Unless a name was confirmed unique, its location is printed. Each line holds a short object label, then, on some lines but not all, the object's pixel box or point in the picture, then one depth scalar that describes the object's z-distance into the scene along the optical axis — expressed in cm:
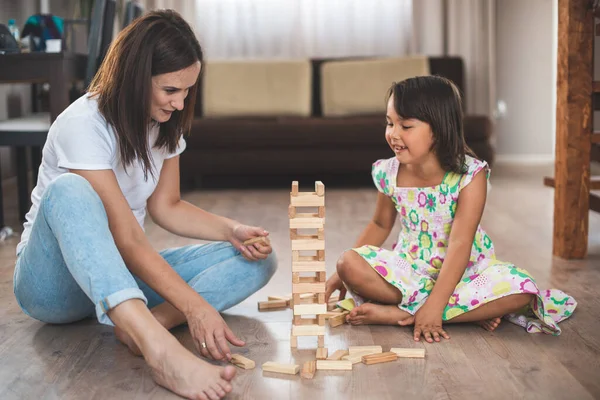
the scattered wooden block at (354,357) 159
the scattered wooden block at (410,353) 161
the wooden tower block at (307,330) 164
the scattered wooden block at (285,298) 202
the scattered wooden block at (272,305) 201
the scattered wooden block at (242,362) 157
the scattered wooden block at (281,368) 153
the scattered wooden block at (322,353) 161
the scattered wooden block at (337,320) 186
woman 145
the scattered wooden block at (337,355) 159
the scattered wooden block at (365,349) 163
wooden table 296
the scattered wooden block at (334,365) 156
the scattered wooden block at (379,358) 159
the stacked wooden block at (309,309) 160
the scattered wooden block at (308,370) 151
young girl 179
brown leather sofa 445
